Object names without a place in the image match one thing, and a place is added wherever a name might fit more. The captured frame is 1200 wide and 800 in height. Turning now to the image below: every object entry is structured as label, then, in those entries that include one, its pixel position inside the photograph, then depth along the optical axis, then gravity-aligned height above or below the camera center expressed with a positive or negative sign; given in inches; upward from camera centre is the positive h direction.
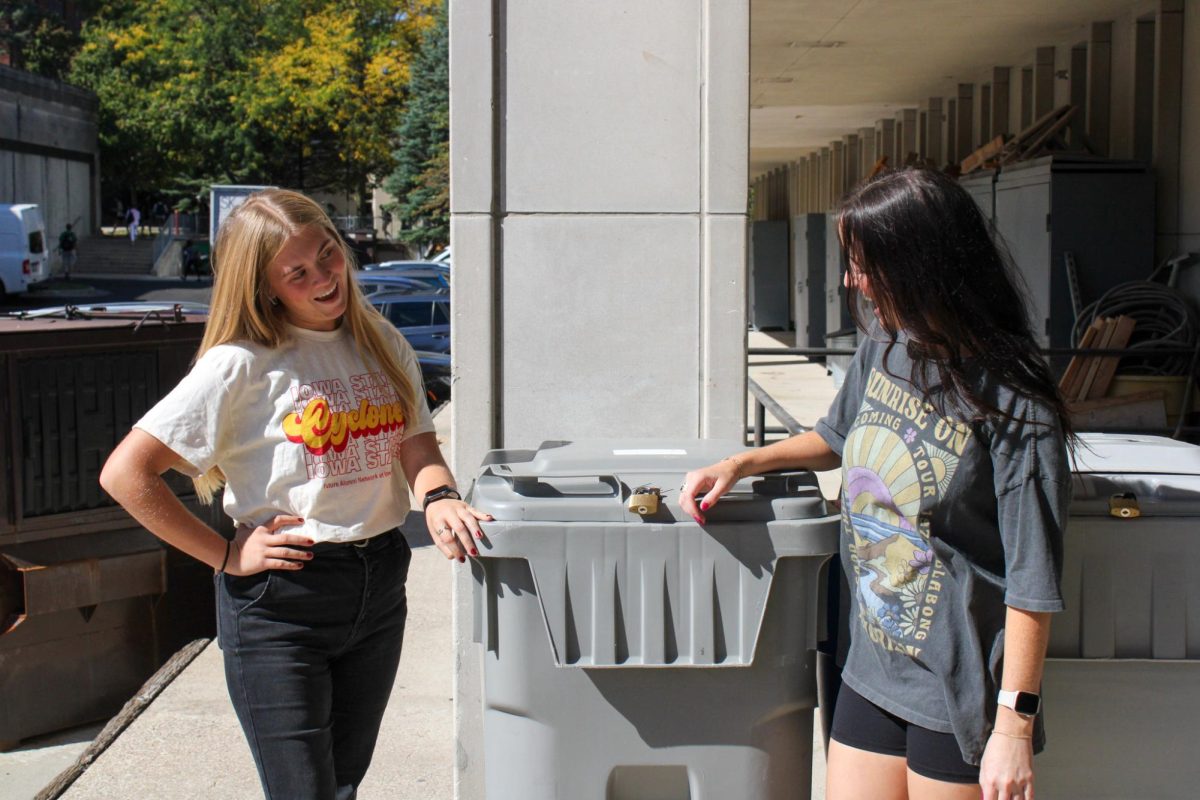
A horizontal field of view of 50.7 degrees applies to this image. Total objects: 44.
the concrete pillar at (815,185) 1026.7 +106.5
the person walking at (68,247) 1611.7 +83.4
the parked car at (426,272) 916.5 +30.6
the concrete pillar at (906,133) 727.1 +105.0
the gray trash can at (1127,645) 97.7 -25.6
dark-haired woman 83.0 -12.7
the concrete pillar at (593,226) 140.0 +9.8
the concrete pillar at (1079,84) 462.0 +84.7
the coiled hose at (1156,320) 356.2 -1.5
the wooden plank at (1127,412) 350.0 -27.0
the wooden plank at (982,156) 498.3 +65.2
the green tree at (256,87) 1664.6 +309.7
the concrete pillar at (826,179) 962.7 +103.8
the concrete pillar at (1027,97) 516.7 +89.3
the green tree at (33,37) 2301.9 +502.8
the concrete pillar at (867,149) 815.7 +107.5
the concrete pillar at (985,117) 573.0 +90.5
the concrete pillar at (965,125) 613.0 +92.5
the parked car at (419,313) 562.6 +0.0
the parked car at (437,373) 505.7 -24.4
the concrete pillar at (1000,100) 553.3 +93.8
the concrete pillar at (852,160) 859.4 +105.9
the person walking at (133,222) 1973.4 +145.6
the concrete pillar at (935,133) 669.9 +97.5
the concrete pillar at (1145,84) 403.5 +73.6
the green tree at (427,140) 1503.4 +215.5
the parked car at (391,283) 734.5 +18.3
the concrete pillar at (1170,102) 383.2 +64.9
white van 1162.6 +58.5
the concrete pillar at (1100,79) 441.4 +82.9
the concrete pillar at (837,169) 906.1 +105.4
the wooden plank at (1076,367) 371.2 -15.6
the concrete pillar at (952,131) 623.8 +91.7
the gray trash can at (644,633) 96.2 -24.6
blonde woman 99.4 -13.8
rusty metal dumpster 199.0 -35.3
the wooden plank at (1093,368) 362.9 -15.3
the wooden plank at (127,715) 167.9 -60.6
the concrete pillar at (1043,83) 496.7 +90.9
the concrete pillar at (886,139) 764.6 +108.3
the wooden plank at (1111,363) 360.5 -13.8
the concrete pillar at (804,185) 1095.0 +112.7
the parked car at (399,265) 1040.7 +40.2
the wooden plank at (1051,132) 440.9 +63.6
